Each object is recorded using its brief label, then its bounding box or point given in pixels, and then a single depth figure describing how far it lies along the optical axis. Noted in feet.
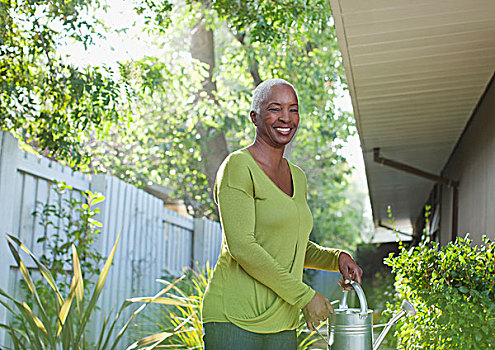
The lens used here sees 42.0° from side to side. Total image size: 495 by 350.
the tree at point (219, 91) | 19.74
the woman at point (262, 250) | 6.06
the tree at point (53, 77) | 16.40
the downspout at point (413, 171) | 20.76
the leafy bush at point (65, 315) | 10.71
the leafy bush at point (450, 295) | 9.55
